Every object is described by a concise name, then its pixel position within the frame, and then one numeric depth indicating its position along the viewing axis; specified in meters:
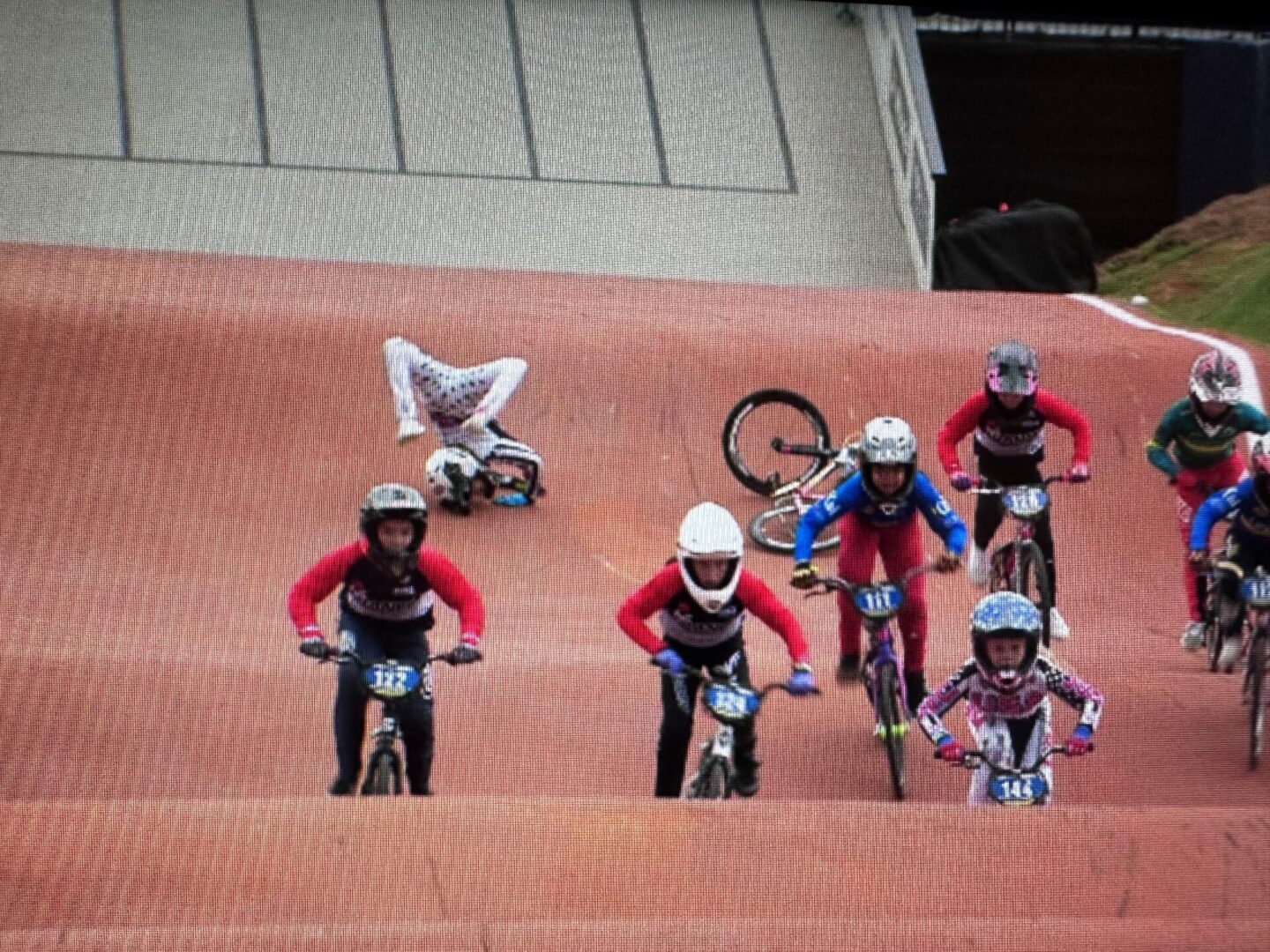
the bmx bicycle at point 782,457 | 16.61
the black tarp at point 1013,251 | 27.36
